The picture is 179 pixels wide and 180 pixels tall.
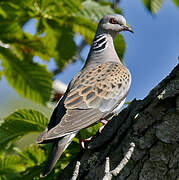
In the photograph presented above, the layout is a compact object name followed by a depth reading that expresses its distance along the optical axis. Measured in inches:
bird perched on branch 282.2
